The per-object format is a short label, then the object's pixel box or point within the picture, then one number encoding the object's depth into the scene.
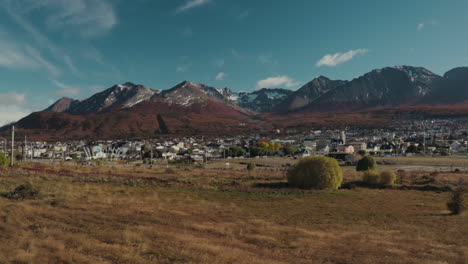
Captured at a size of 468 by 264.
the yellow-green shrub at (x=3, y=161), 45.04
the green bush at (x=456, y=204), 21.41
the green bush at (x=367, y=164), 53.84
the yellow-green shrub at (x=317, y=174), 32.34
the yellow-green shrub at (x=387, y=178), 36.03
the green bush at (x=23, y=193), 20.22
